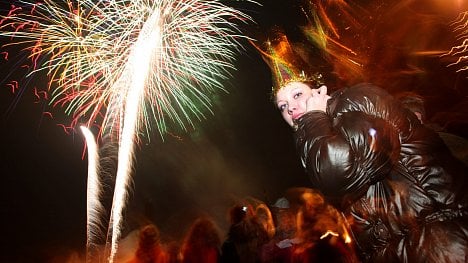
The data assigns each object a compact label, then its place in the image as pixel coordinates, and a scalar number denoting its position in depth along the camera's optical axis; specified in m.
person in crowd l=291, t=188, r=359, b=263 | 4.30
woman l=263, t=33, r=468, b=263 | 1.82
